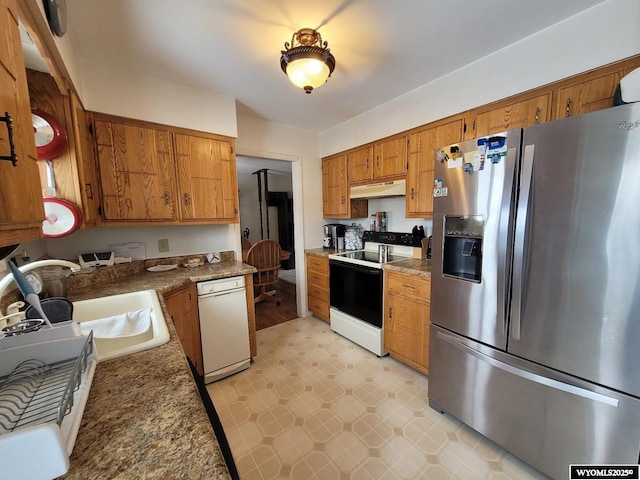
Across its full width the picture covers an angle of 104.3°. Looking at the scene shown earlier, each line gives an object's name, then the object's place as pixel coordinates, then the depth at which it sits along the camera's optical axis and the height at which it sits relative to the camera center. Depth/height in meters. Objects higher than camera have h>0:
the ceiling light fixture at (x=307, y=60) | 1.44 +0.92
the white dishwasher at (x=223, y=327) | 2.03 -0.93
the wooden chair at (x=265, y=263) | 3.63 -0.69
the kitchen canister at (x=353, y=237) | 3.18 -0.29
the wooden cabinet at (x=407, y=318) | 2.01 -0.89
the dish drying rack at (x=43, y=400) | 0.42 -0.43
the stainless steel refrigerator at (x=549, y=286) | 1.04 -0.37
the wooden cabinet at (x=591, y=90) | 1.34 +0.69
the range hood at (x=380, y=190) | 2.46 +0.27
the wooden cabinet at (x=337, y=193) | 3.05 +0.29
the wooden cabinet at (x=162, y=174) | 1.87 +0.38
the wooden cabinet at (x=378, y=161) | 2.42 +0.57
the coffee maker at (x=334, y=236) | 3.30 -0.28
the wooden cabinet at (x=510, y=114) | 1.59 +0.67
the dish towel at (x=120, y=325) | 1.13 -0.50
